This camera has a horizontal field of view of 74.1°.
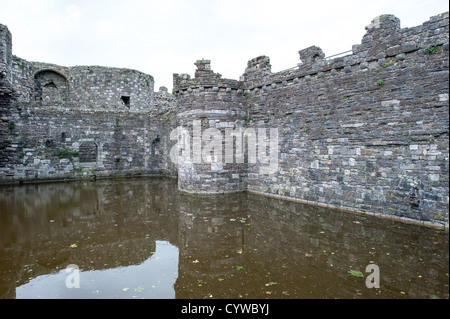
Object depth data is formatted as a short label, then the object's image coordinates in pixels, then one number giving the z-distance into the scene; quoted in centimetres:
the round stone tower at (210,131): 1238
